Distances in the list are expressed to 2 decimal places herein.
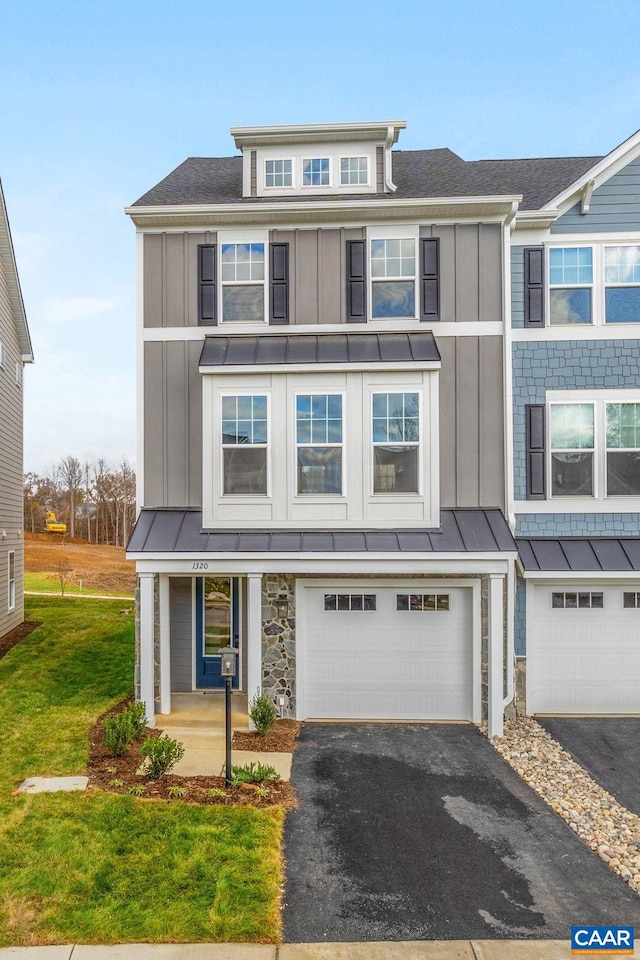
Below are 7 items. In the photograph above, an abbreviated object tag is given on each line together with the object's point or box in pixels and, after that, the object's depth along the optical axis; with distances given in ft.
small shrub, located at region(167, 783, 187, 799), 19.45
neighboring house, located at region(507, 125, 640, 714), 29.01
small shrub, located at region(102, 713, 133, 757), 22.43
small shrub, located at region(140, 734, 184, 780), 20.72
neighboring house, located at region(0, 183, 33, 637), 47.06
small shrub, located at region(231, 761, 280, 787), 20.77
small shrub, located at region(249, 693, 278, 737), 25.17
